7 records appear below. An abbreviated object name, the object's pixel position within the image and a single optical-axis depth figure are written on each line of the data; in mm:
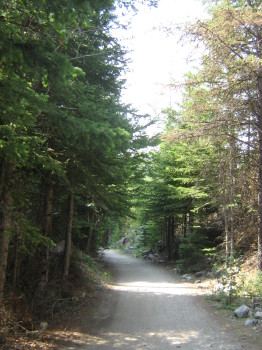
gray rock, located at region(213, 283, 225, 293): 10523
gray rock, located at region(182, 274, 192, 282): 16469
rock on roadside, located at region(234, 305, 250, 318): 8078
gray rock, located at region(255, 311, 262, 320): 7520
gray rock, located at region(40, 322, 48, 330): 7640
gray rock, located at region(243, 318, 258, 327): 7254
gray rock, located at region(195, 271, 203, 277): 17078
